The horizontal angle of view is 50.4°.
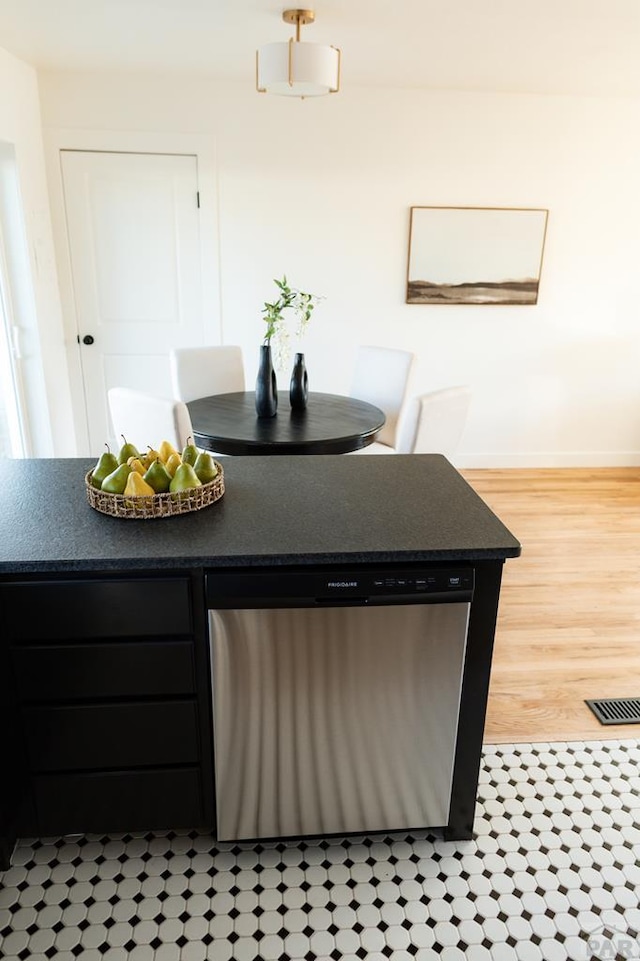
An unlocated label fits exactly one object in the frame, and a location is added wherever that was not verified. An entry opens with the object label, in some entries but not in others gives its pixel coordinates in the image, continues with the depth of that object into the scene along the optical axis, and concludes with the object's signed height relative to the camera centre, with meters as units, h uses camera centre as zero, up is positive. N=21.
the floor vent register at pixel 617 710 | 2.38 -1.54
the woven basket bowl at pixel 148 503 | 1.68 -0.62
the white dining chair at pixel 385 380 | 3.78 -0.71
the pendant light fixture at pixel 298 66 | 2.61 +0.67
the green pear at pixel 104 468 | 1.75 -0.55
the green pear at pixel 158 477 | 1.71 -0.56
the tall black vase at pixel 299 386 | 3.29 -0.64
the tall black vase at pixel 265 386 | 3.14 -0.61
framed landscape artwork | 4.43 -0.02
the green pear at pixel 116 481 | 1.69 -0.56
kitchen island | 1.54 -0.85
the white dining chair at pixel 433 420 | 2.88 -0.70
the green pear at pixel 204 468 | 1.81 -0.56
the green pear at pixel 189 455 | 1.86 -0.55
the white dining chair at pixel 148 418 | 2.65 -0.66
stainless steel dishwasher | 1.56 -1.03
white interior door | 4.16 -0.14
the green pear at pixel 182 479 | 1.71 -0.56
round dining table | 2.83 -0.77
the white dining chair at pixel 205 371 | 3.72 -0.67
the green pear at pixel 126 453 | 1.80 -0.53
